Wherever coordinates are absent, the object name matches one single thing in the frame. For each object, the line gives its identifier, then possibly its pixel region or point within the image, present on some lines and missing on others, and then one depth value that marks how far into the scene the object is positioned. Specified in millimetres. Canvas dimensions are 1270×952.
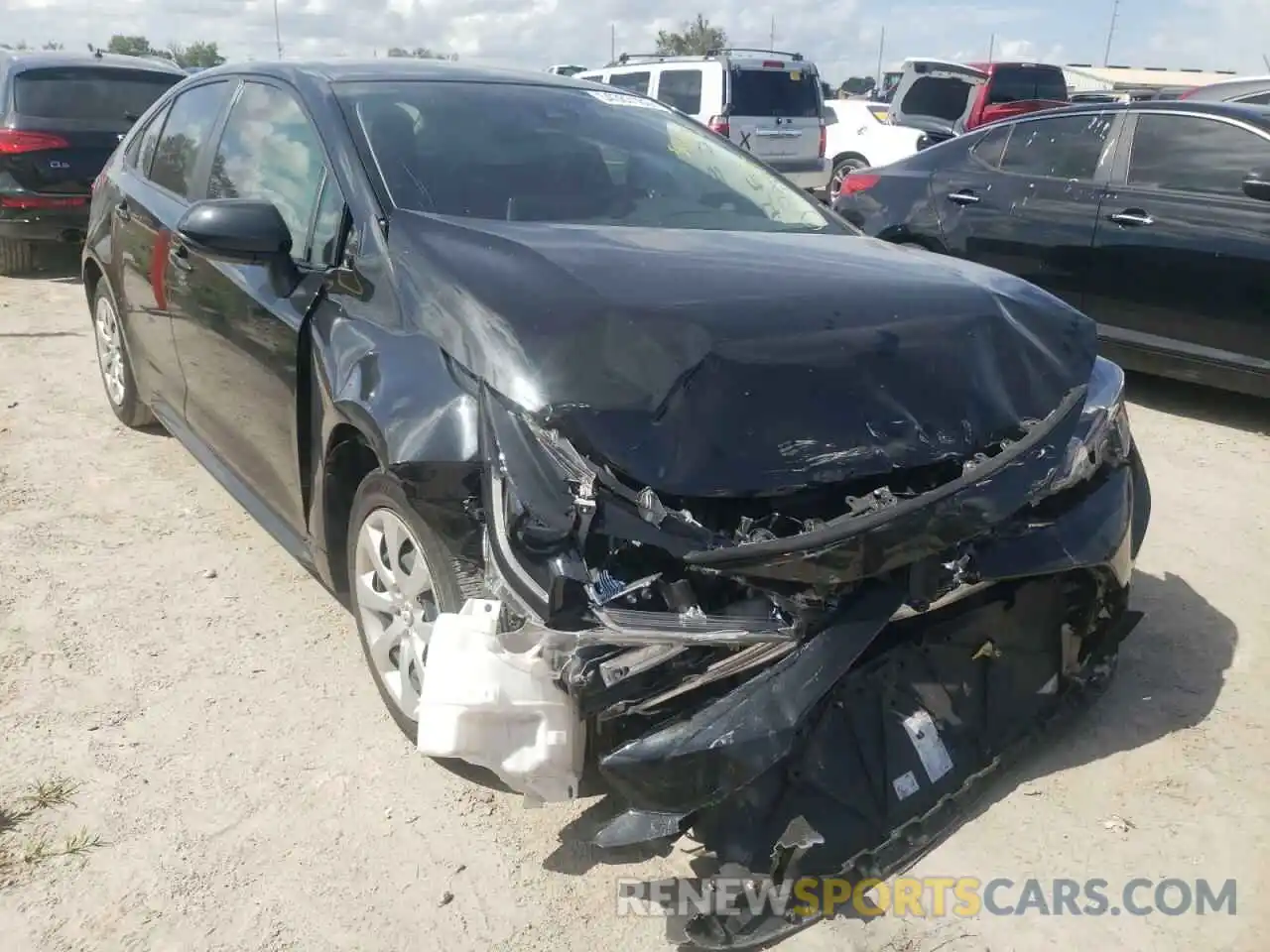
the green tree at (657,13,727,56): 53250
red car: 15734
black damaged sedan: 2258
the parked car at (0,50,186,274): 8602
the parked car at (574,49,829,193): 13344
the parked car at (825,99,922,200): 14828
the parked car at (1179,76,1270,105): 9414
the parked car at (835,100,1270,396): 5461
